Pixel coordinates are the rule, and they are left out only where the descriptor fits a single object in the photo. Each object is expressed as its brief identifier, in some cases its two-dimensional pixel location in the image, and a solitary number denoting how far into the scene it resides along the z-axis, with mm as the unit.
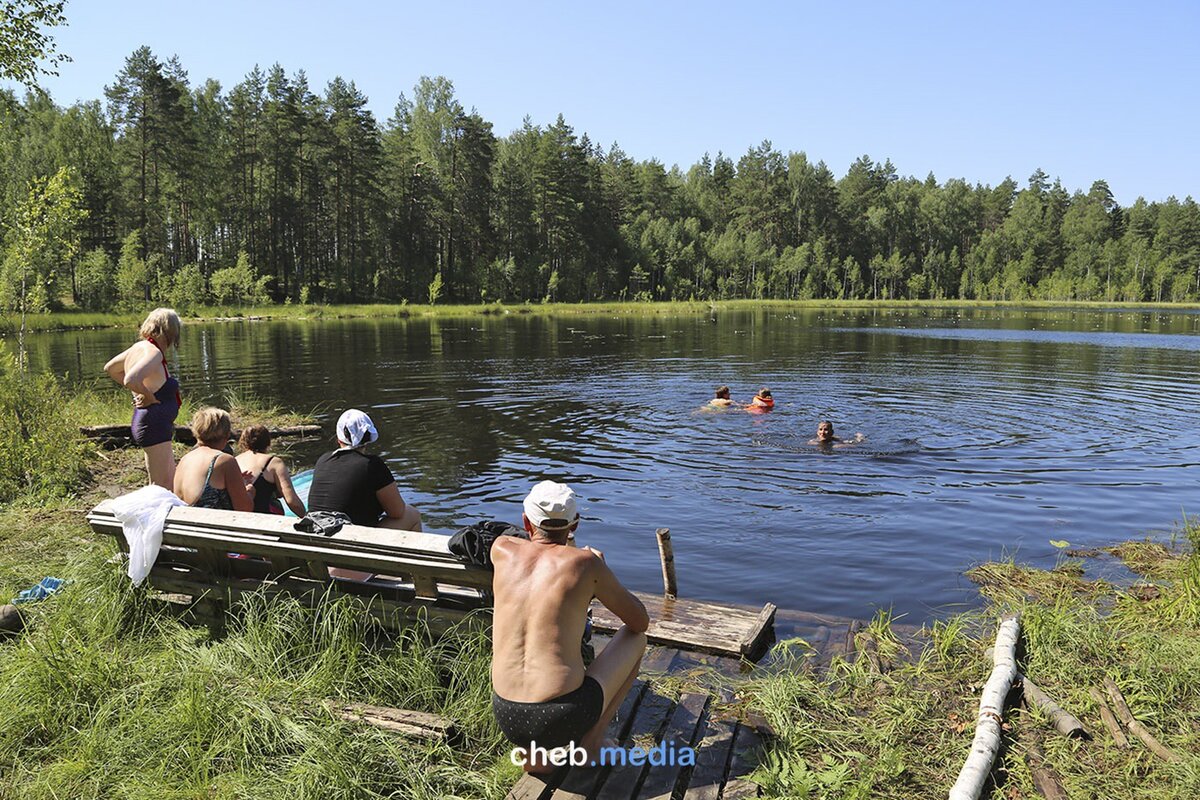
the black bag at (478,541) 4500
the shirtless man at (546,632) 4051
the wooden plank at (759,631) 6355
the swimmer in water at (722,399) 19297
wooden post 7422
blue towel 6054
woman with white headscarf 6457
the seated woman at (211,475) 6546
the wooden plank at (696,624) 6484
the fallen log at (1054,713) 4871
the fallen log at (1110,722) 4758
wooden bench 4879
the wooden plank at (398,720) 4383
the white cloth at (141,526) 5441
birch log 4266
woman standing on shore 7562
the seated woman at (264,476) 7246
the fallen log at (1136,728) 4566
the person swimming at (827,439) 15859
